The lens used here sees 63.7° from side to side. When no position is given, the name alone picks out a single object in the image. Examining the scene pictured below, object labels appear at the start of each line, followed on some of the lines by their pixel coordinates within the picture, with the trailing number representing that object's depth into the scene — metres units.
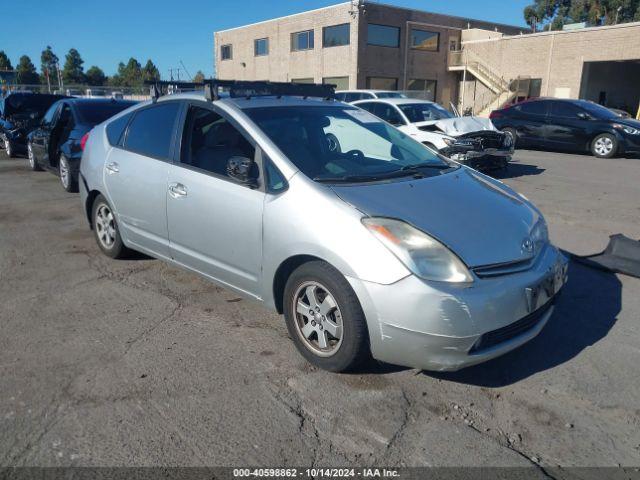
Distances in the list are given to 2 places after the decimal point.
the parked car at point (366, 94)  15.77
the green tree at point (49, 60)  97.12
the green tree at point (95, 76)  92.25
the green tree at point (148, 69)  78.12
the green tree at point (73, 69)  91.12
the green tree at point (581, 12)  53.50
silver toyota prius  2.79
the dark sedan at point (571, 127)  13.53
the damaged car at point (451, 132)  9.81
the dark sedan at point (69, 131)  8.55
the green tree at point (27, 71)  80.69
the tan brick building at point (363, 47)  31.34
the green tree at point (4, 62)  83.88
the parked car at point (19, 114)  13.26
